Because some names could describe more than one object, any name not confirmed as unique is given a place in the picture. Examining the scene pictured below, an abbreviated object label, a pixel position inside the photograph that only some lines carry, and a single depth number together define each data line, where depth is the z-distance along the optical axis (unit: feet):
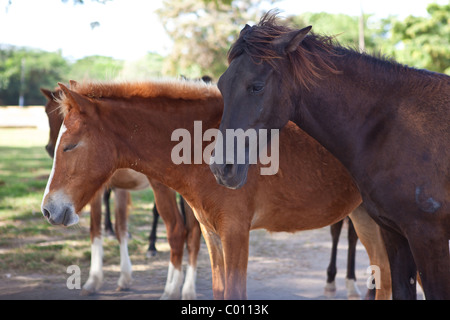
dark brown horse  8.64
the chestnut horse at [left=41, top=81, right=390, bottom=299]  11.00
